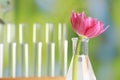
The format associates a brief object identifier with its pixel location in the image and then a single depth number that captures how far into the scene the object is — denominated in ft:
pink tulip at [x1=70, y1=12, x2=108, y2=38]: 2.69
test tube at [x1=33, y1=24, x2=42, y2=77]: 10.78
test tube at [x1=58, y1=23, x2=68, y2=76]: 10.92
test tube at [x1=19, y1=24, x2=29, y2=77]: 10.74
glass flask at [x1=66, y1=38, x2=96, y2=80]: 2.99
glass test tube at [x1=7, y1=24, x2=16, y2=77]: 10.63
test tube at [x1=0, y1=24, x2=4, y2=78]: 10.36
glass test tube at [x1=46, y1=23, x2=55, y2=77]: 11.01
